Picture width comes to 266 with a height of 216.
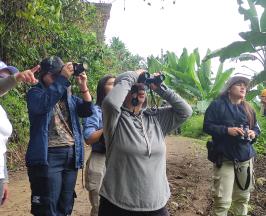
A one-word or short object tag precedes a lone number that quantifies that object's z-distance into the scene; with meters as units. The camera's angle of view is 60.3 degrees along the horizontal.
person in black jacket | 2.29
